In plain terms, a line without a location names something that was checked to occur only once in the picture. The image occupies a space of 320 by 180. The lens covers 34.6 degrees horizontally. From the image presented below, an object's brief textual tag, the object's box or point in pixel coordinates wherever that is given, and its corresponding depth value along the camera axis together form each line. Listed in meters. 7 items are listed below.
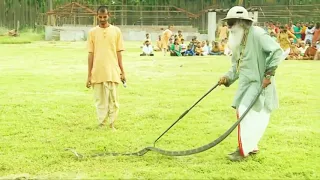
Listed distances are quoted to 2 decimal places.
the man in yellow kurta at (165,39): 22.86
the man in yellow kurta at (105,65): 6.84
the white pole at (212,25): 33.09
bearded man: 5.21
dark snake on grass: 4.96
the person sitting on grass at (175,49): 21.36
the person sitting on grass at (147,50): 20.96
